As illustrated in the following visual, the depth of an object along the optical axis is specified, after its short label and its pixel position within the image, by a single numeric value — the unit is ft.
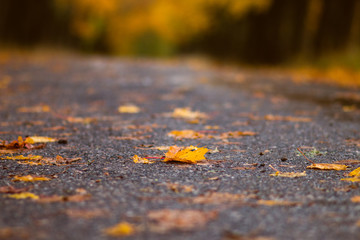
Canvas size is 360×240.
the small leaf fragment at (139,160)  19.30
